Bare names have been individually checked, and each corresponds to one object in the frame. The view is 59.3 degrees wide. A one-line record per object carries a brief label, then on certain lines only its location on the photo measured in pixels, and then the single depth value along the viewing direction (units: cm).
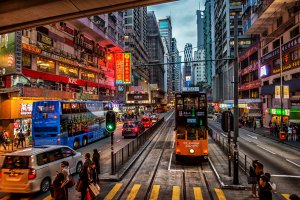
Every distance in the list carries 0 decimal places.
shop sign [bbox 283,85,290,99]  3156
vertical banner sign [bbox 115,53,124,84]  5603
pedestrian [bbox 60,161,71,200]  942
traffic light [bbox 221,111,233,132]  1337
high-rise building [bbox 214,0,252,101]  8462
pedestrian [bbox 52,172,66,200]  909
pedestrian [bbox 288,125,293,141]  3132
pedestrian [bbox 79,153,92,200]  1033
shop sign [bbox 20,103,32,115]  3041
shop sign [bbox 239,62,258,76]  5706
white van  1123
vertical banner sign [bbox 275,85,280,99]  3281
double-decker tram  1784
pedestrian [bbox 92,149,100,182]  1387
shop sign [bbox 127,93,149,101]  6719
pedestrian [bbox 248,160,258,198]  1115
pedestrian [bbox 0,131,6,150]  2604
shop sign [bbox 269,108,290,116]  3609
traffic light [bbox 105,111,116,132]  1470
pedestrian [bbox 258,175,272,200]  869
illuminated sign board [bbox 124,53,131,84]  5570
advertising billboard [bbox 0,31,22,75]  2692
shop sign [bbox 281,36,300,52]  3438
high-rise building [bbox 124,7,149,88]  10100
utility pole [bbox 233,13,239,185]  1287
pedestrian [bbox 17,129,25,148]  2606
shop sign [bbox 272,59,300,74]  3491
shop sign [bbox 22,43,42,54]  3253
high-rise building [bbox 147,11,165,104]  15362
